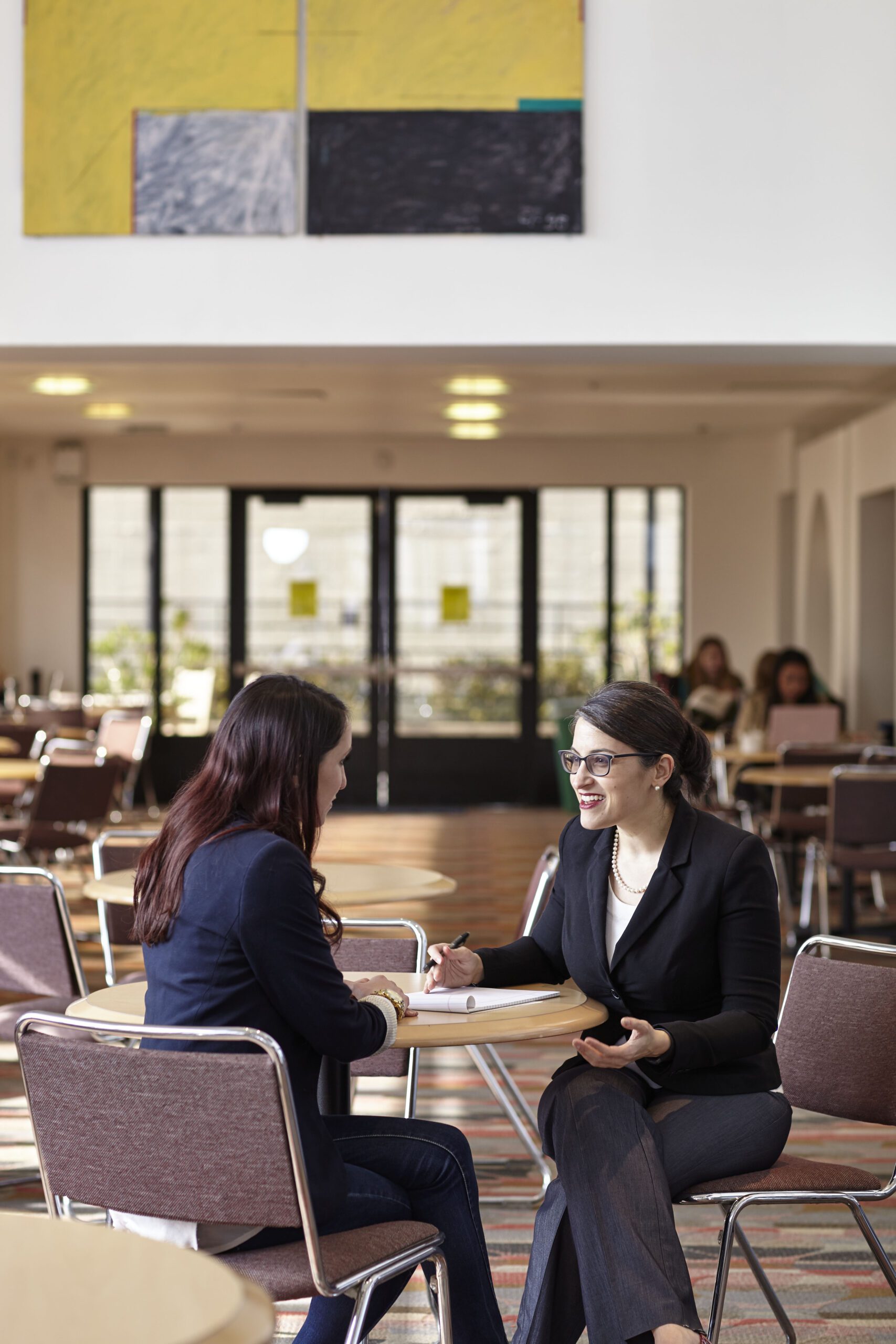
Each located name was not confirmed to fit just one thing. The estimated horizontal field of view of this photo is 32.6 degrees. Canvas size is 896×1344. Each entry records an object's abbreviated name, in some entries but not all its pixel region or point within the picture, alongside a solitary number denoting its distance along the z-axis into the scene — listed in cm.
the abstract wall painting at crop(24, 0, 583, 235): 678
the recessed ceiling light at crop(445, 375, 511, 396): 1048
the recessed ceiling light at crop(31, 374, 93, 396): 1057
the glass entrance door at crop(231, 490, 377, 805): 1428
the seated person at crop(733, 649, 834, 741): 988
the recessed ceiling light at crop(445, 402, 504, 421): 1185
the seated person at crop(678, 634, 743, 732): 1162
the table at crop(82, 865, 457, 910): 399
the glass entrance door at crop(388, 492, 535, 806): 1429
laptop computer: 955
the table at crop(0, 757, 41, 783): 738
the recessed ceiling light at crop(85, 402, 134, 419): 1205
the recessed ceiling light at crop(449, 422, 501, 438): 1330
